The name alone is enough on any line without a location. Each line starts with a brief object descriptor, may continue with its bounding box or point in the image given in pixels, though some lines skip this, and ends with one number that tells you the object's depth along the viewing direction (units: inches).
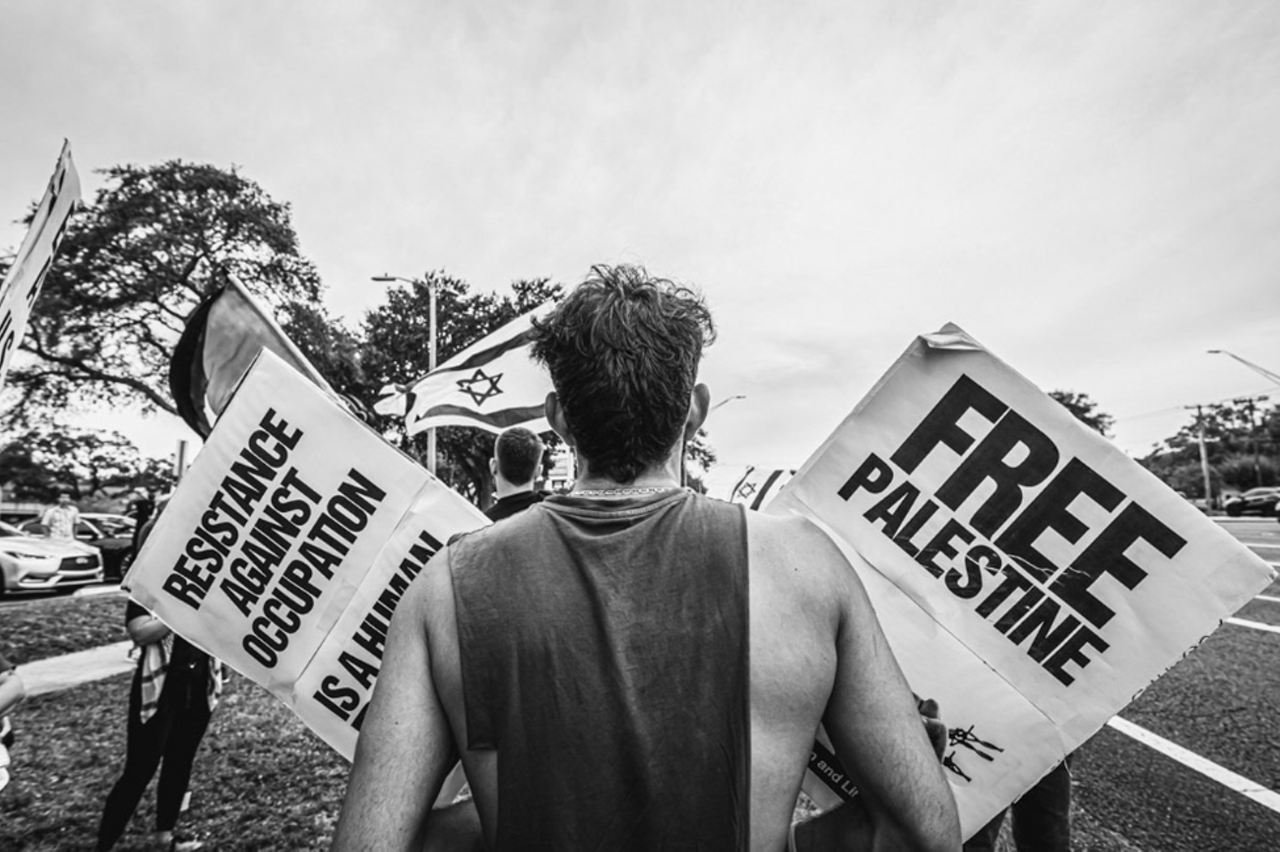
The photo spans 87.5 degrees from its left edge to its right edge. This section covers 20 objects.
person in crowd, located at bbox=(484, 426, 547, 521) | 155.9
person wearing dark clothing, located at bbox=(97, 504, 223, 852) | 132.3
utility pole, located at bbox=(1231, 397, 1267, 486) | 1932.8
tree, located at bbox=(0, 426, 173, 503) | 992.3
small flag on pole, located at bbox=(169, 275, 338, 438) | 91.7
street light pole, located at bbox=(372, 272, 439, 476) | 656.5
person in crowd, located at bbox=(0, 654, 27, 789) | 84.8
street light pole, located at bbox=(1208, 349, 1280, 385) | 796.1
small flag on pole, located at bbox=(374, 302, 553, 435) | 244.2
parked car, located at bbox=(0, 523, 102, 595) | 464.1
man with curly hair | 42.1
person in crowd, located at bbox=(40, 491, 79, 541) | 562.3
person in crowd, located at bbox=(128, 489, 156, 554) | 481.4
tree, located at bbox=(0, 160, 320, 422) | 812.6
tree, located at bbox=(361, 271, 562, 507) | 1080.2
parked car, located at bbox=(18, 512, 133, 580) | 645.1
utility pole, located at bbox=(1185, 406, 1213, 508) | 1797.5
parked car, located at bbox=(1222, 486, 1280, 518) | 1291.8
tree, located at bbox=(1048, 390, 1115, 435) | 2731.3
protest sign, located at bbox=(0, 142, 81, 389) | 99.8
